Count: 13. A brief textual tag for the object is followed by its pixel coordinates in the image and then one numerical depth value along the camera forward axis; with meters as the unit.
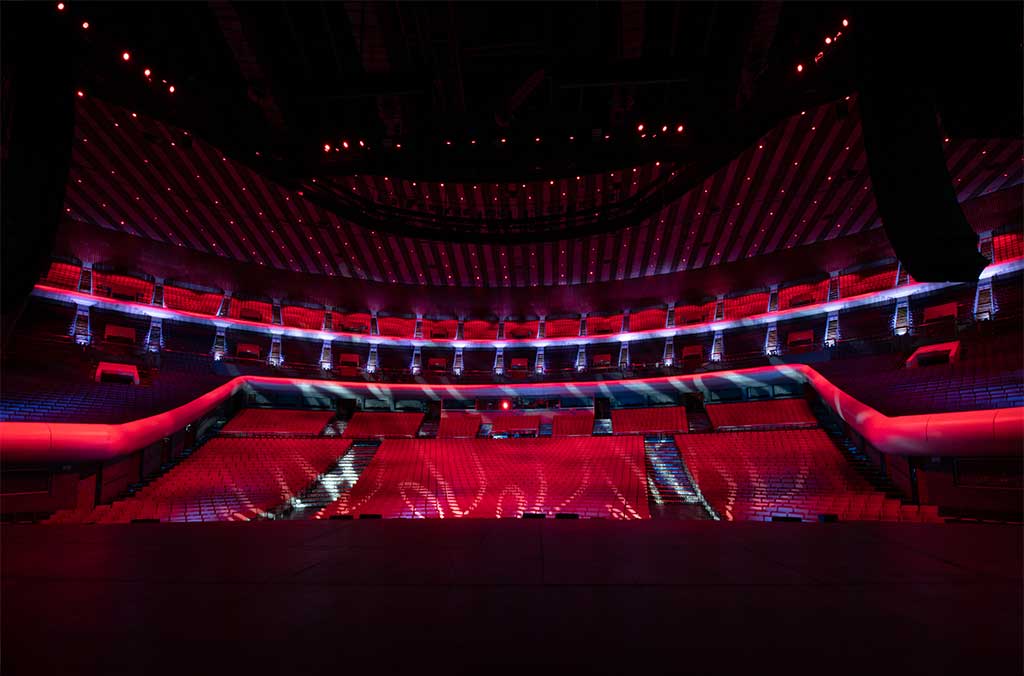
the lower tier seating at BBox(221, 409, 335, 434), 21.39
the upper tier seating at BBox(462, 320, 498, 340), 28.67
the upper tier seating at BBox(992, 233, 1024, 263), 17.11
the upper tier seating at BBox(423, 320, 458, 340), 28.53
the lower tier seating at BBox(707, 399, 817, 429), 19.37
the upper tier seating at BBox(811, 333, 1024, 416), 12.39
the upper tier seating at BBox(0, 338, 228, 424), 13.07
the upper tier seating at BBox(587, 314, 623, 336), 27.70
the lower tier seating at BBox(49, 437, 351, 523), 12.41
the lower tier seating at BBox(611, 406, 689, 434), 22.28
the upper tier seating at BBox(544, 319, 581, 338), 28.28
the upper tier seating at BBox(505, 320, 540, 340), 28.58
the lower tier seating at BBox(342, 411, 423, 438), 23.67
